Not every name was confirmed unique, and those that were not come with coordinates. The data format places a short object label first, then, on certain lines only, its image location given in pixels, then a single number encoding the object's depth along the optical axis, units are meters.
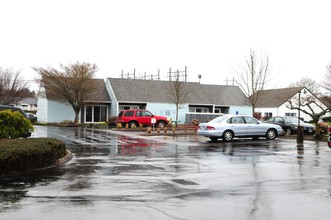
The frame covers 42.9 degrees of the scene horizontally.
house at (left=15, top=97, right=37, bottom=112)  101.51
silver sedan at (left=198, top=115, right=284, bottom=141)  21.83
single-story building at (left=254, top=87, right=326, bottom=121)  58.38
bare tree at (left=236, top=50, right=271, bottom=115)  34.31
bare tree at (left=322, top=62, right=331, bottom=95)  42.28
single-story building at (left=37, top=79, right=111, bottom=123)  43.16
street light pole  22.12
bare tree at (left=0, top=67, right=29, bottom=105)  45.16
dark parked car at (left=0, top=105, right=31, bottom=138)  19.83
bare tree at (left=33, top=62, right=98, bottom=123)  40.84
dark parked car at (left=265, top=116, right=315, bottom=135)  28.84
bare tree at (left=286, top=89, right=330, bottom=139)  54.18
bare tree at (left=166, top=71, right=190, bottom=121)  42.22
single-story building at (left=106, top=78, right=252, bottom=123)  44.06
